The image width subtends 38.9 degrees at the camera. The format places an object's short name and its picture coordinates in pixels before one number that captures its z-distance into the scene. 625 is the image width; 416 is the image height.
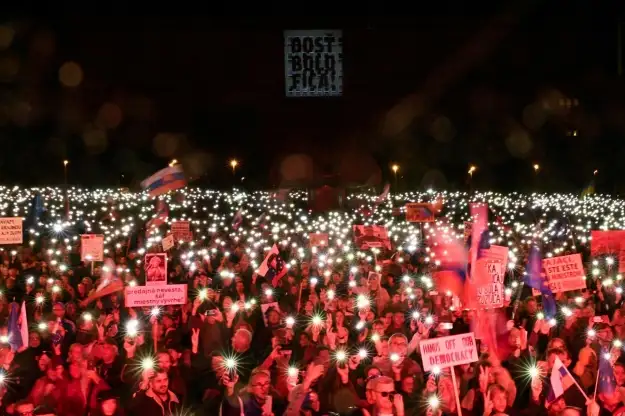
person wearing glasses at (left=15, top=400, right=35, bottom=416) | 6.11
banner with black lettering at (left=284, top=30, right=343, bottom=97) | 51.69
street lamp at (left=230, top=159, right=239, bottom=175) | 56.13
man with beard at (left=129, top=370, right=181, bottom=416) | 6.39
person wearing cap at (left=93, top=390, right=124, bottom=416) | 6.30
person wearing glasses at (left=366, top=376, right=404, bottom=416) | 6.25
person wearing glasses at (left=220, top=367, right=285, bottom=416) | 6.13
